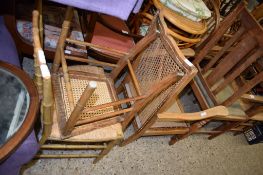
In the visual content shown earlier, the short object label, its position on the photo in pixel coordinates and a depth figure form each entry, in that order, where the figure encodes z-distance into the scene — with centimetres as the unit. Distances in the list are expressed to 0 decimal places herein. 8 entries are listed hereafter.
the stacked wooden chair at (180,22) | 178
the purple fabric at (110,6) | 98
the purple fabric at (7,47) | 128
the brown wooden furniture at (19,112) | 89
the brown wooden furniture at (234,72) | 154
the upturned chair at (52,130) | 86
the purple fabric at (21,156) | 109
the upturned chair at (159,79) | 119
